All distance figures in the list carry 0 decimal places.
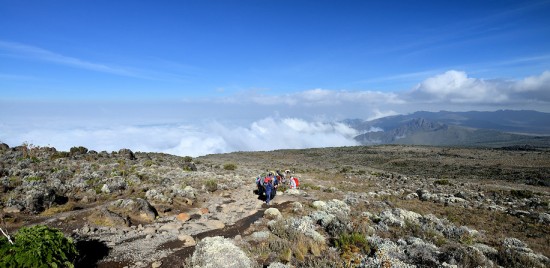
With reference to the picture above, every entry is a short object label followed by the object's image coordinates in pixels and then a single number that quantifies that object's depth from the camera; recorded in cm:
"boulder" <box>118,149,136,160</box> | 3966
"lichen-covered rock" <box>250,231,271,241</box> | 1198
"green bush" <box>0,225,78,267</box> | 682
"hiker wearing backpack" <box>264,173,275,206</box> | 1959
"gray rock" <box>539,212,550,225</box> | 1764
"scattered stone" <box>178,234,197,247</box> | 1150
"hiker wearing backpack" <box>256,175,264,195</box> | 2195
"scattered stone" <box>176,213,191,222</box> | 1503
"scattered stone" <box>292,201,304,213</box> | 1672
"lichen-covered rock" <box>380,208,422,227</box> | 1458
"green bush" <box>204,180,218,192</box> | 2240
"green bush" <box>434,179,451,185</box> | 3481
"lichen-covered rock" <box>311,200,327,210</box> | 1708
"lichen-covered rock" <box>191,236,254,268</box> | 902
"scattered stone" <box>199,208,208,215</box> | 1653
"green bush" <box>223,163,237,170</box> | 4025
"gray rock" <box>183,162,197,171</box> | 3409
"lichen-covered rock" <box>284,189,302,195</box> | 2250
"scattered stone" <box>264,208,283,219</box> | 1511
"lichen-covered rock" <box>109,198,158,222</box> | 1459
